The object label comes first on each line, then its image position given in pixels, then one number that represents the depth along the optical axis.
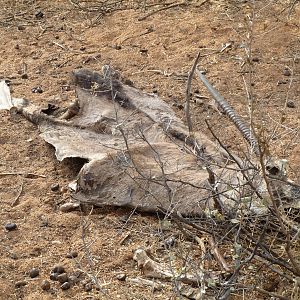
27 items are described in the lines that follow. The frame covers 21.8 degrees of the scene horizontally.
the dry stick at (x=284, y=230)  2.21
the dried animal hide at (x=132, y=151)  3.07
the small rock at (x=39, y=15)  5.86
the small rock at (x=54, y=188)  3.54
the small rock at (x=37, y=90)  4.64
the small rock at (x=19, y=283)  2.86
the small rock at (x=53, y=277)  2.88
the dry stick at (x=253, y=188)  2.47
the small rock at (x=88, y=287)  2.82
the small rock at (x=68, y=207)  3.37
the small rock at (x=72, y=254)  3.01
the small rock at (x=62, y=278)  2.87
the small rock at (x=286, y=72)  4.73
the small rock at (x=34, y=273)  2.91
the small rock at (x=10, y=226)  3.24
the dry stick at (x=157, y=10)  5.70
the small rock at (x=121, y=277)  2.88
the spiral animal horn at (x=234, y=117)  3.08
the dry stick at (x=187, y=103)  2.60
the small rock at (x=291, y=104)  4.33
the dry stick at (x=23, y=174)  3.69
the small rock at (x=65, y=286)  2.83
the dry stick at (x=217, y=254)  2.71
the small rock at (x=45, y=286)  2.84
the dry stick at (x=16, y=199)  3.45
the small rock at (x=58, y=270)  2.92
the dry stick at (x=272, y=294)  2.35
